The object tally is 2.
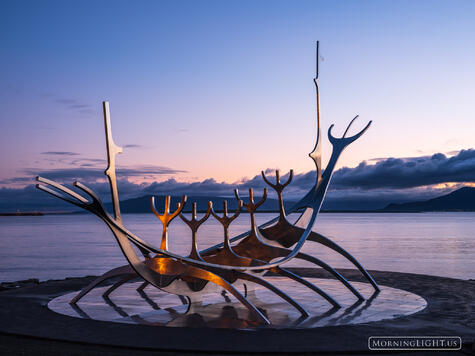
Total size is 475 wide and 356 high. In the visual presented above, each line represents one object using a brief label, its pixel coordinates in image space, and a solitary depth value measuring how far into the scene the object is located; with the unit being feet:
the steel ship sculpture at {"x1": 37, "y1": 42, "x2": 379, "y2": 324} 34.32
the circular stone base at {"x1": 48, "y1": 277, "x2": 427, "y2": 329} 34.50
